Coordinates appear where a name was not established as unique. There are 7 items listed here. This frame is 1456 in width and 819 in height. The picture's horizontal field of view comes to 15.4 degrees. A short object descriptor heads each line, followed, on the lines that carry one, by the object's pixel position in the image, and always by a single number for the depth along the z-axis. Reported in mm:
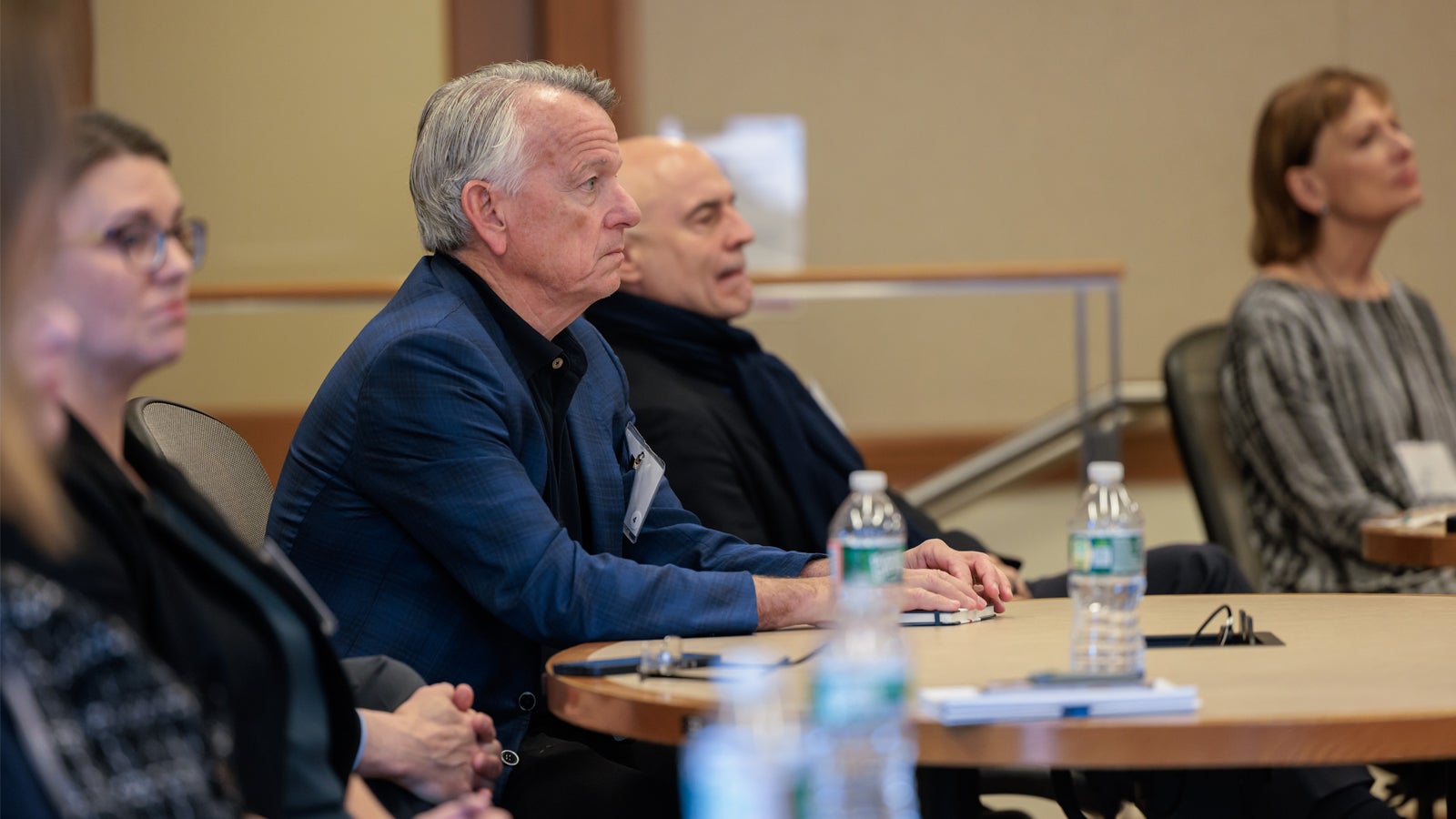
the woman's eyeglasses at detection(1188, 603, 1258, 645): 3844
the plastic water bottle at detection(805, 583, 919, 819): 3349
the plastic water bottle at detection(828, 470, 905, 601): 3745
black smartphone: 3756
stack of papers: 3562
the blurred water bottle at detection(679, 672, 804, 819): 3303
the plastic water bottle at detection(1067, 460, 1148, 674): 3739
